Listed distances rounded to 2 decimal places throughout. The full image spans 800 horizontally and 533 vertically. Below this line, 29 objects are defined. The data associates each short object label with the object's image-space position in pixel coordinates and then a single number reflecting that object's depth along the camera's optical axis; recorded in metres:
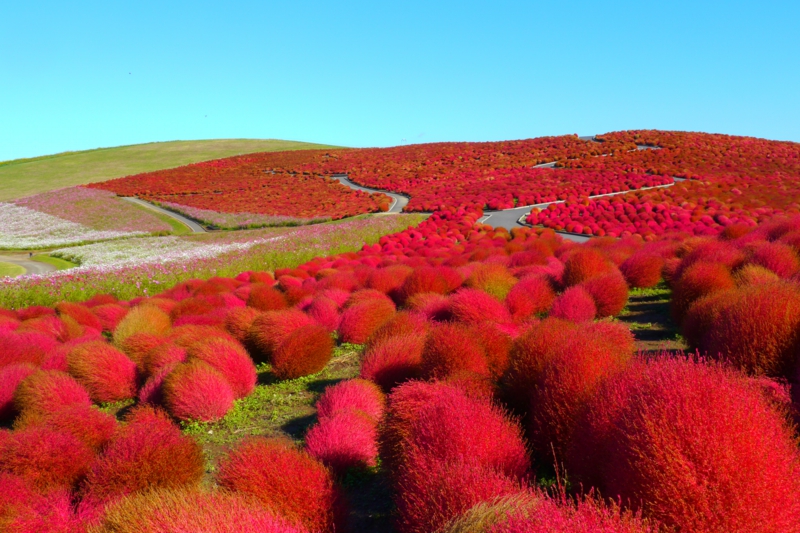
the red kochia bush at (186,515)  2.91
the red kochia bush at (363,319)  9.67
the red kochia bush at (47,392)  7.25
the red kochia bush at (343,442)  5.22
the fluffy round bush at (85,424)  5.66
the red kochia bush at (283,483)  3.91
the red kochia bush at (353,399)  6.15
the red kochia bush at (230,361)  7.64
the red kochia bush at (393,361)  6.82
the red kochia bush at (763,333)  4.67
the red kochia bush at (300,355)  8.20
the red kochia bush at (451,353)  5.86
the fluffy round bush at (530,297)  8.98
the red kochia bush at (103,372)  8.09
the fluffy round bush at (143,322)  10.34
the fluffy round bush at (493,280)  10.27
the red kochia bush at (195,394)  7.01
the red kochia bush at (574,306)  8.21
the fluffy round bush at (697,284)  7.76
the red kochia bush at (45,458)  4.98
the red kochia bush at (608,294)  8.93
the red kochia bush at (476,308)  8.35
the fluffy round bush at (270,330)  9.10
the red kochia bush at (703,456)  2.52
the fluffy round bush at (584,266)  10.08
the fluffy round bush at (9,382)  7.75
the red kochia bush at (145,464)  4.47
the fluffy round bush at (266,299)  11.59
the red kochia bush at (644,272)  10.66
